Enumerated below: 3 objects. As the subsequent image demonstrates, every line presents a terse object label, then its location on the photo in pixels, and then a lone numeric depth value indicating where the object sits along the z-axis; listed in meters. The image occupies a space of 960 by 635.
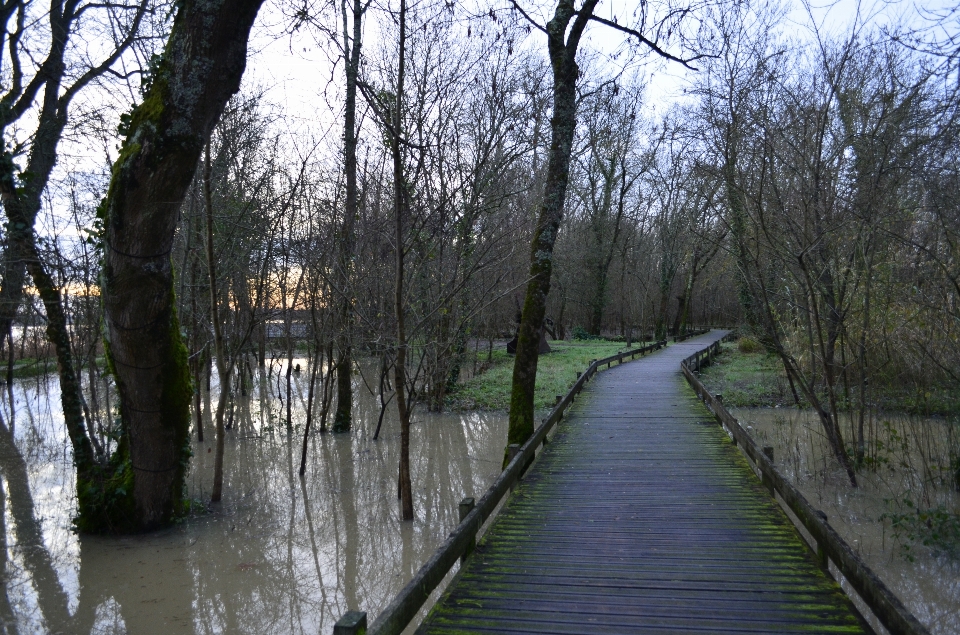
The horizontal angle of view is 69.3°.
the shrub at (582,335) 38.72
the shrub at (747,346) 28.44
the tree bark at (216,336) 8.97
